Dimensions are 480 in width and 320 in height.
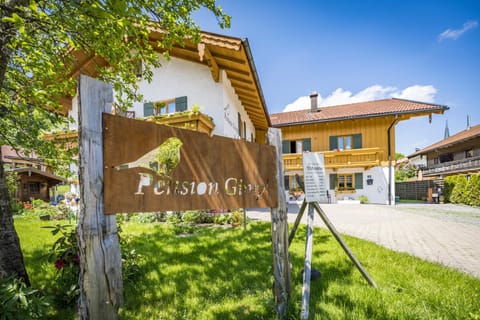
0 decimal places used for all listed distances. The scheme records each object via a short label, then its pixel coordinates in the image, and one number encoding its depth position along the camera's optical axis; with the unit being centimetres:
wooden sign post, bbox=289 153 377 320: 247
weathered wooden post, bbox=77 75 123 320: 131
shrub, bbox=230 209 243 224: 709
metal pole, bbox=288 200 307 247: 285
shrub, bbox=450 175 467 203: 1482
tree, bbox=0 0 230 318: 248
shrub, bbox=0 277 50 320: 161
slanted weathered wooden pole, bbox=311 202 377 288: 287
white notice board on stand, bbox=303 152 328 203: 265
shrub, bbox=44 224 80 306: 235
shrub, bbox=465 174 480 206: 1345
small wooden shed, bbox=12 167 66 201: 1573
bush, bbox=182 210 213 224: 756
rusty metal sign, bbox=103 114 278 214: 143
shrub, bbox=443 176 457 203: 1611
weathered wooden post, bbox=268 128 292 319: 224
